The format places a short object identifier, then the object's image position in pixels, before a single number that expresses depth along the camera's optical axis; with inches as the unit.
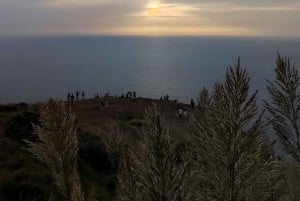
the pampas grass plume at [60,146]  103.6
